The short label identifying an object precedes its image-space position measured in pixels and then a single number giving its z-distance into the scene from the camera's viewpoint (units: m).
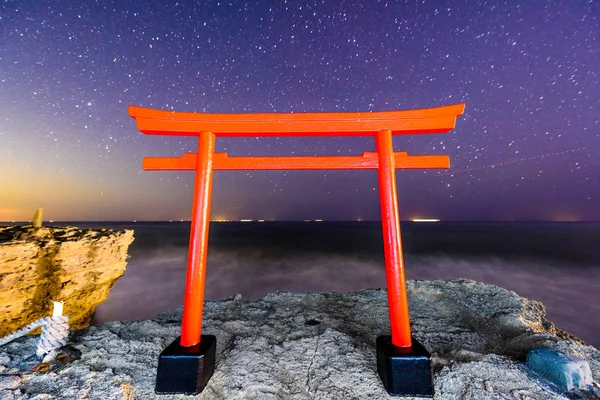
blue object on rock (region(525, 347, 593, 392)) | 2.13
